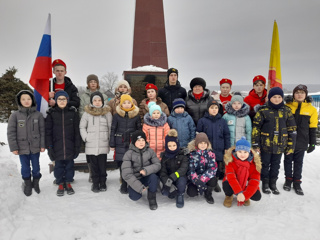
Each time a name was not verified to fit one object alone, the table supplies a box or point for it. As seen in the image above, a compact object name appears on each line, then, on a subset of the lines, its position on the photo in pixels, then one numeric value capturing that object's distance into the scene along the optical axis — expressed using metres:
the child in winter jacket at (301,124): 3.57
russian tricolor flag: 3.78
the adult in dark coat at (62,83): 3.98
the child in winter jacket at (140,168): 3.04
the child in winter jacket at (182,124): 3.66
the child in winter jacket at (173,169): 3.07
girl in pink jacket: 3.50
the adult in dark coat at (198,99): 3.98
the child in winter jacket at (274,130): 3.45
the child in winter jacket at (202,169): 3.17
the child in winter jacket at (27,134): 3.18
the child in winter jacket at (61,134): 3.39
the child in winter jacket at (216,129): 3.54
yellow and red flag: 4.28
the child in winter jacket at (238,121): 3.63
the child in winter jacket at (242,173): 2.98
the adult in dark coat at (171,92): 4.28
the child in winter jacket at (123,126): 3.49
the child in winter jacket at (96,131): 3.49
